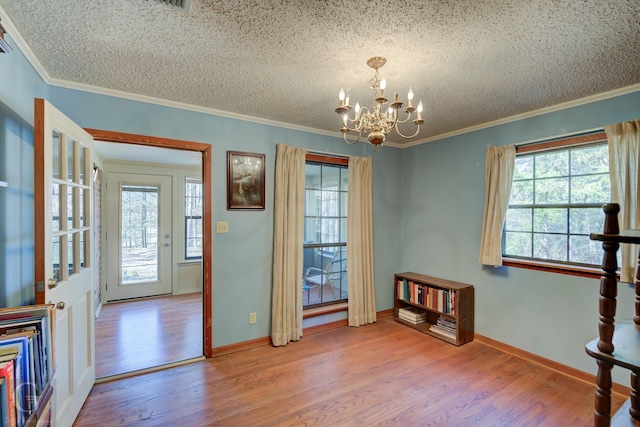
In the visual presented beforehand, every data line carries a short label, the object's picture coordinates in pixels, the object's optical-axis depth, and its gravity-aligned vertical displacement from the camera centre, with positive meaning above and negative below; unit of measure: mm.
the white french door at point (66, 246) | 1573 -212
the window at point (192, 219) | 5417 -133
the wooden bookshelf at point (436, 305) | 3264 -1095
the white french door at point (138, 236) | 4836 -402
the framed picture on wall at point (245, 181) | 3033 +320
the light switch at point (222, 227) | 2969 -152
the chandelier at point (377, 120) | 1777 +592
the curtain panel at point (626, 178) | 2234 +254
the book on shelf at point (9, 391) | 1026 -628
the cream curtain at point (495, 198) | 3029 +139
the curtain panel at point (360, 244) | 3742 -410
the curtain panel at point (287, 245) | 3213 -368
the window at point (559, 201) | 2549 +97
